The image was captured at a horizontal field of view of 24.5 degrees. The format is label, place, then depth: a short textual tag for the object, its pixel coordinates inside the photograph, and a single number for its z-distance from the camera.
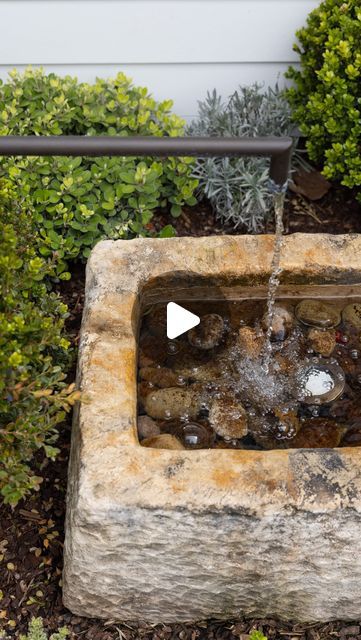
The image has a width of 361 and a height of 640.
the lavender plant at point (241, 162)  3.49
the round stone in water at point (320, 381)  2.67
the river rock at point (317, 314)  2.80
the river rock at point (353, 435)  2.55
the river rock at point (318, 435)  2.54
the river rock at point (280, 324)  2.78
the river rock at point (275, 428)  2.57
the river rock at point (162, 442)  2.42
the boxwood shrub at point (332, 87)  3.28
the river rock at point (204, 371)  2.68
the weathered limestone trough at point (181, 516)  2.10
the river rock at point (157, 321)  2.75
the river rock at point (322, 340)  2.76
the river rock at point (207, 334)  2.76
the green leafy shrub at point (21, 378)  2.10
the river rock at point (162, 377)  2.63
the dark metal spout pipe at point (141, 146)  1.74
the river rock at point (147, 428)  2.48
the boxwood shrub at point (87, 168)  3.19
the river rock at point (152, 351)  2.67
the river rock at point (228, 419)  2.57
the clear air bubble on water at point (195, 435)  2.54
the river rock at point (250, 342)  2.74
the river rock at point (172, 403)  2.56
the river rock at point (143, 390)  2.58
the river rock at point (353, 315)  2.81
